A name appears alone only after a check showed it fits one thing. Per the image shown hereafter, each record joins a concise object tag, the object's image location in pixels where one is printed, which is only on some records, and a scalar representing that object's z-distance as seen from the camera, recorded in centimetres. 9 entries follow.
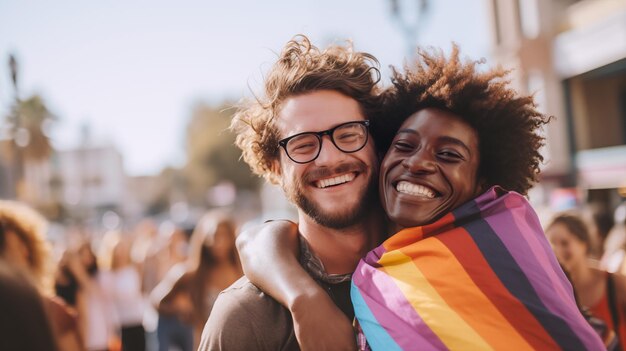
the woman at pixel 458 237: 160
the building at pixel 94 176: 6080
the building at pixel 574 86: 1327
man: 222
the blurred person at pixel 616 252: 420
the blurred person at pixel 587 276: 351
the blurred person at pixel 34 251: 388
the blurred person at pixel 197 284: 533
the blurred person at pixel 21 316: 112
